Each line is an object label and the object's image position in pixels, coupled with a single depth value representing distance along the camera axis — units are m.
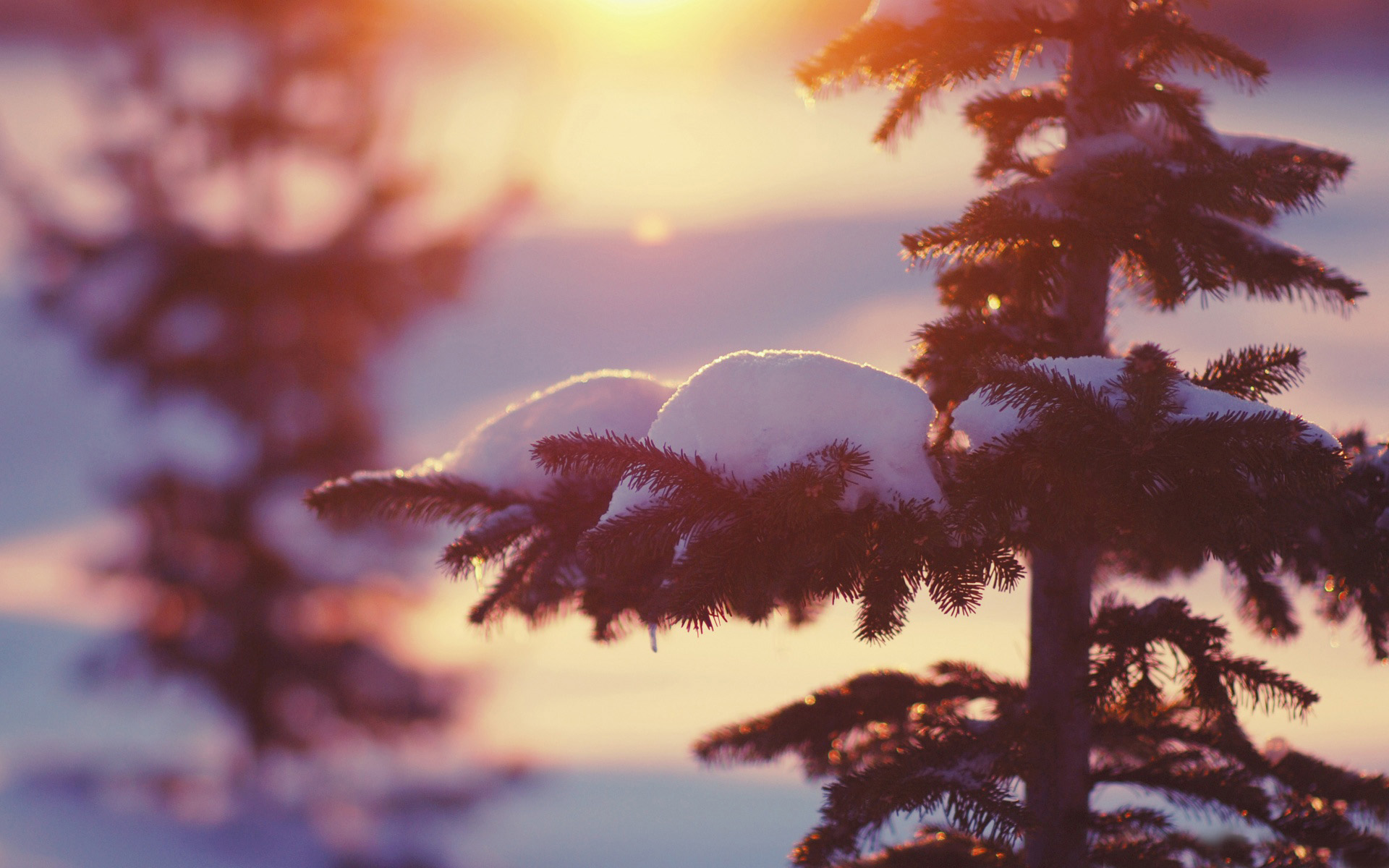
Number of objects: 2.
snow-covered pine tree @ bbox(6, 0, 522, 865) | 19.45
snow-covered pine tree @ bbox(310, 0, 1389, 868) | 4.23
